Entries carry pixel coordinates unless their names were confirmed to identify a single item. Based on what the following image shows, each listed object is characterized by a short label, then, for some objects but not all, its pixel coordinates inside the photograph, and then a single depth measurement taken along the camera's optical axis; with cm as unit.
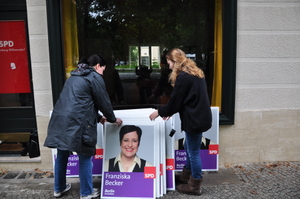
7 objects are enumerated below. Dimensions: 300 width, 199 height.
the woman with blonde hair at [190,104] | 307
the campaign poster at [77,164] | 375
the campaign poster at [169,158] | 348
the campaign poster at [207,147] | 397
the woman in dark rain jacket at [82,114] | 287
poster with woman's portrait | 325
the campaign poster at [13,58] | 467
